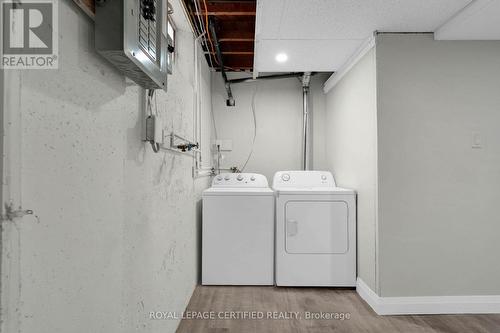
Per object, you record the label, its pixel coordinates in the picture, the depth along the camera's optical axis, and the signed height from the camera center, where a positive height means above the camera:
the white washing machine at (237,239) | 2.52 -0.65
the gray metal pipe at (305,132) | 3.44 +0.43
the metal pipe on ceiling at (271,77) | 3.41 +1.10
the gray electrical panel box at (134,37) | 0.82 +0.42
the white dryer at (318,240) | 2.48 -0.65
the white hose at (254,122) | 3.51 +0.56
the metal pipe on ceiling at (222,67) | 2.40 +1.11
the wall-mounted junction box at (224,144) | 3.47 +0.28
